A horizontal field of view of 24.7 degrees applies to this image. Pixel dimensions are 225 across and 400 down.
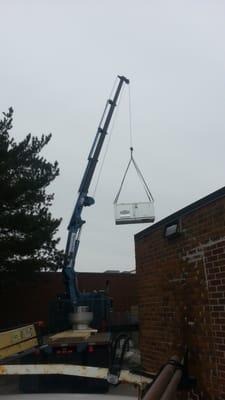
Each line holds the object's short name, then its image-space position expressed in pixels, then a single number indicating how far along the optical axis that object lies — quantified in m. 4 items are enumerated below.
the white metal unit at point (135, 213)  12.05
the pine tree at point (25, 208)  20.00
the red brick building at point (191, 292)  4.76
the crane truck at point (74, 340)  5.21
